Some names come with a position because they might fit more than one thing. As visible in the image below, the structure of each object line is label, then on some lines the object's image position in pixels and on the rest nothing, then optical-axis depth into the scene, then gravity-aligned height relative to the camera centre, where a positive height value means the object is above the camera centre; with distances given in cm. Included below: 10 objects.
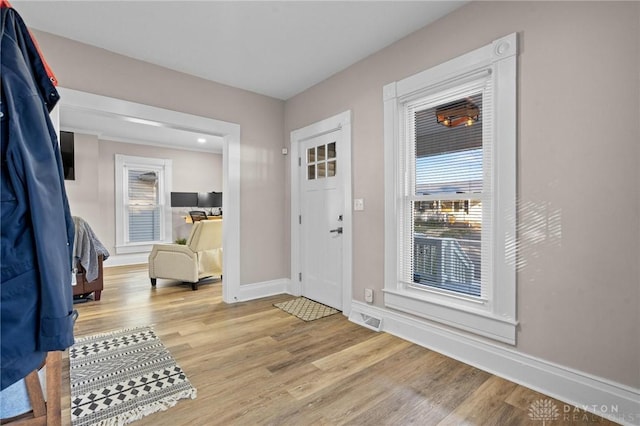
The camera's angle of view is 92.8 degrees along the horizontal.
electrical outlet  289 -81
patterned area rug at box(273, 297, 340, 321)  315 -108
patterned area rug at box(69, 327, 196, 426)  165 -108
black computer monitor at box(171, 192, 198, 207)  650 +25
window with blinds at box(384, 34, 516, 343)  200 +14
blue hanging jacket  76 -5
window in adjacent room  606 +16
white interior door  336 -9
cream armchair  420 -65
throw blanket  344 -44
